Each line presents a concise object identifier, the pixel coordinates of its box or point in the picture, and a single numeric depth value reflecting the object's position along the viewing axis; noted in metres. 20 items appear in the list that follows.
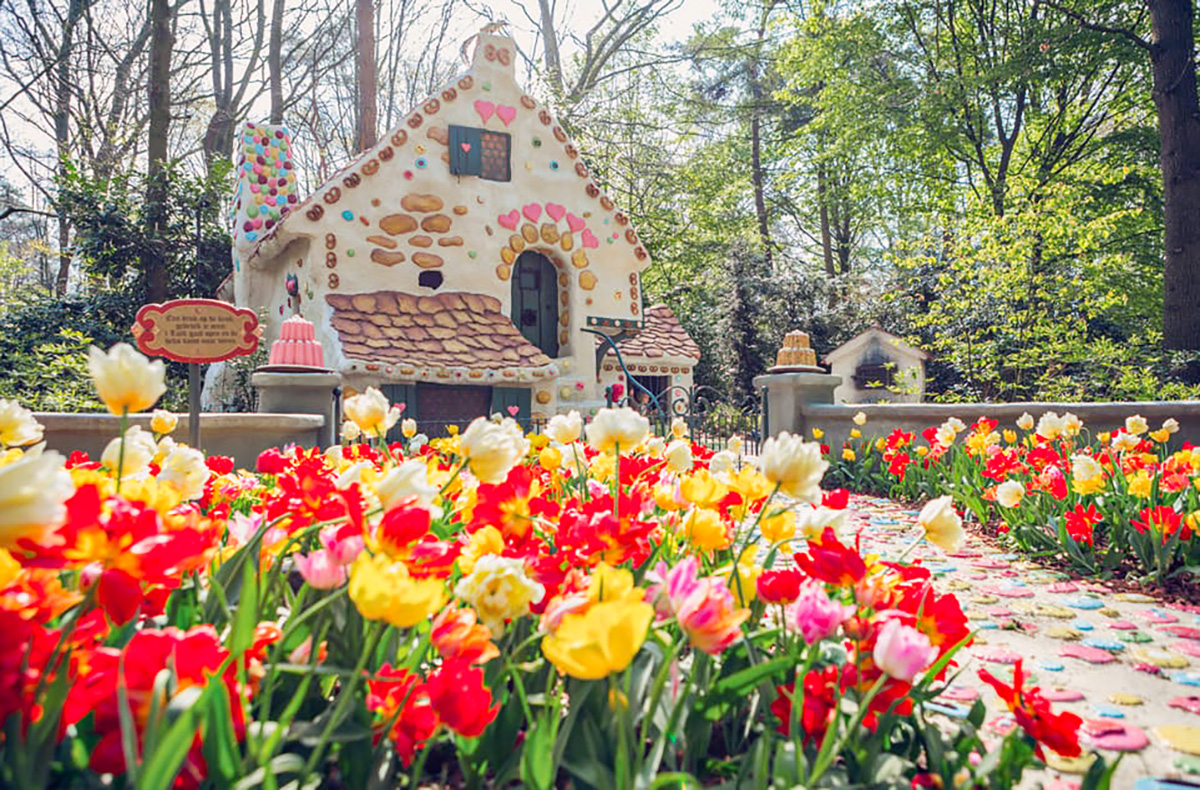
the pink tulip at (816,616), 1.16
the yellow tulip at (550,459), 2.16
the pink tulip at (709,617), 1.03
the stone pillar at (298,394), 6.25
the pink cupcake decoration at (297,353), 6.88
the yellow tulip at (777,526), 1.54
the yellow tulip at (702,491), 1.52
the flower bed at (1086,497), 3.22
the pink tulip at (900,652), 1.05
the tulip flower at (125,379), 1.20
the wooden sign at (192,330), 4.68
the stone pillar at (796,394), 7.63
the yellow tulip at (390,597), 0.89
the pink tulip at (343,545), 1.09
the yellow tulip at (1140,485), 3.29
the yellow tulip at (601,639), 0.83
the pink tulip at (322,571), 1.11
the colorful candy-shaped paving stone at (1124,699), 2.08
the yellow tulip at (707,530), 1.48
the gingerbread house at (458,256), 9.73
